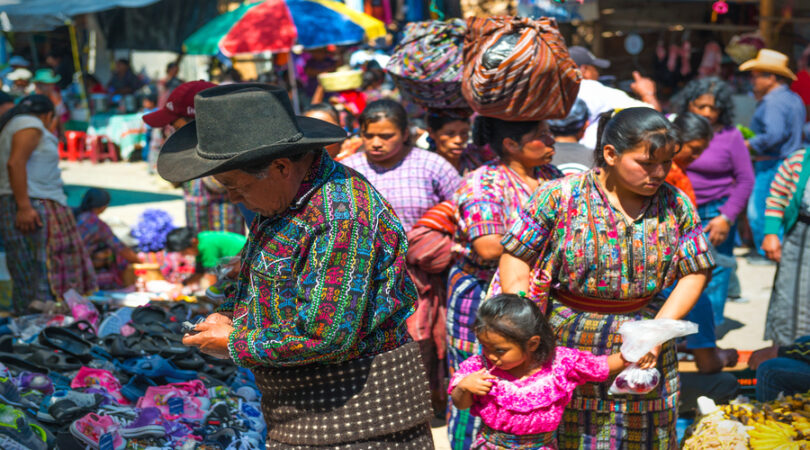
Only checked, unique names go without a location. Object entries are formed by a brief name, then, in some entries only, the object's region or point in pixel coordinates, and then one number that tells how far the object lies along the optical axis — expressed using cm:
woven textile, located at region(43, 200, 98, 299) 633
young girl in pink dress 300
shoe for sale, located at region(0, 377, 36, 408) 388
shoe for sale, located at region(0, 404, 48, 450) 343
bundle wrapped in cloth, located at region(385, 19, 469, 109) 499
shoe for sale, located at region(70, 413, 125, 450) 376
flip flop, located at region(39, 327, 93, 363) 469
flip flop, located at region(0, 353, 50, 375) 446
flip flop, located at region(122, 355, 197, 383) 452
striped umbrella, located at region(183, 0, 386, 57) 1017
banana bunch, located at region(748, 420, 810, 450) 338
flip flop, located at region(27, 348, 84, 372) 453
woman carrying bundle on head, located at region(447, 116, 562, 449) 377
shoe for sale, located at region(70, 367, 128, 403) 434
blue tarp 1308
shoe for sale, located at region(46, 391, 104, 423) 396
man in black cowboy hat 224
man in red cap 687
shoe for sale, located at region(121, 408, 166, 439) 381
